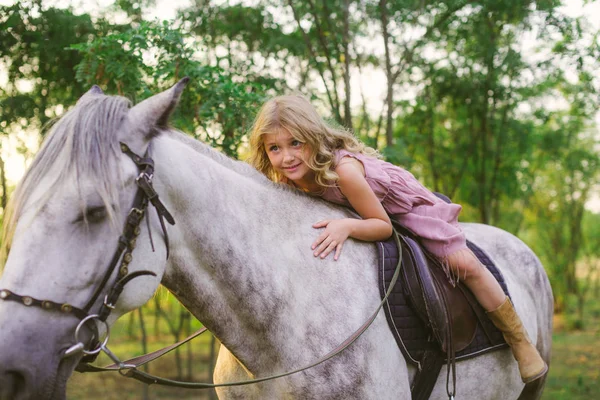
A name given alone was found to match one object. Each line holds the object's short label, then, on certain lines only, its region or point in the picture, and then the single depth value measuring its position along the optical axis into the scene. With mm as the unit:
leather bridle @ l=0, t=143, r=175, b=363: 1716
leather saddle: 2564
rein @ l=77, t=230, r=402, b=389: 2036
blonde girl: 2539
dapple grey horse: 1706
